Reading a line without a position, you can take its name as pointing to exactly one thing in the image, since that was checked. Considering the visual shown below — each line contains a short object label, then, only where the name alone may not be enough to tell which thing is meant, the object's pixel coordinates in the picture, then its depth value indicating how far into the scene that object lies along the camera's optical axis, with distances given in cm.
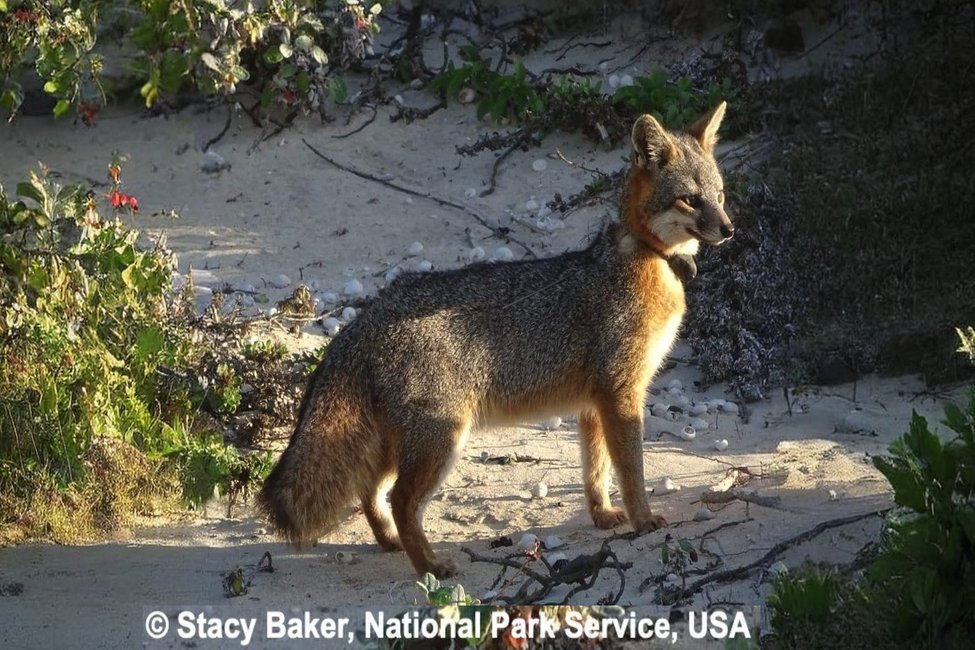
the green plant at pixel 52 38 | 1526
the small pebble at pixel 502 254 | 2028
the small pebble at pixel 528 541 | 1344
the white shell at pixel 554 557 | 1303
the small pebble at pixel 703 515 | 1359
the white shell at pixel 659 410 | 1712
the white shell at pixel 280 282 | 2034
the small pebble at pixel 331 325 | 1867
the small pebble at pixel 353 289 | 1977
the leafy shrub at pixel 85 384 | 1438
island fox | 1287
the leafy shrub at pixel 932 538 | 955
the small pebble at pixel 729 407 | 1709
